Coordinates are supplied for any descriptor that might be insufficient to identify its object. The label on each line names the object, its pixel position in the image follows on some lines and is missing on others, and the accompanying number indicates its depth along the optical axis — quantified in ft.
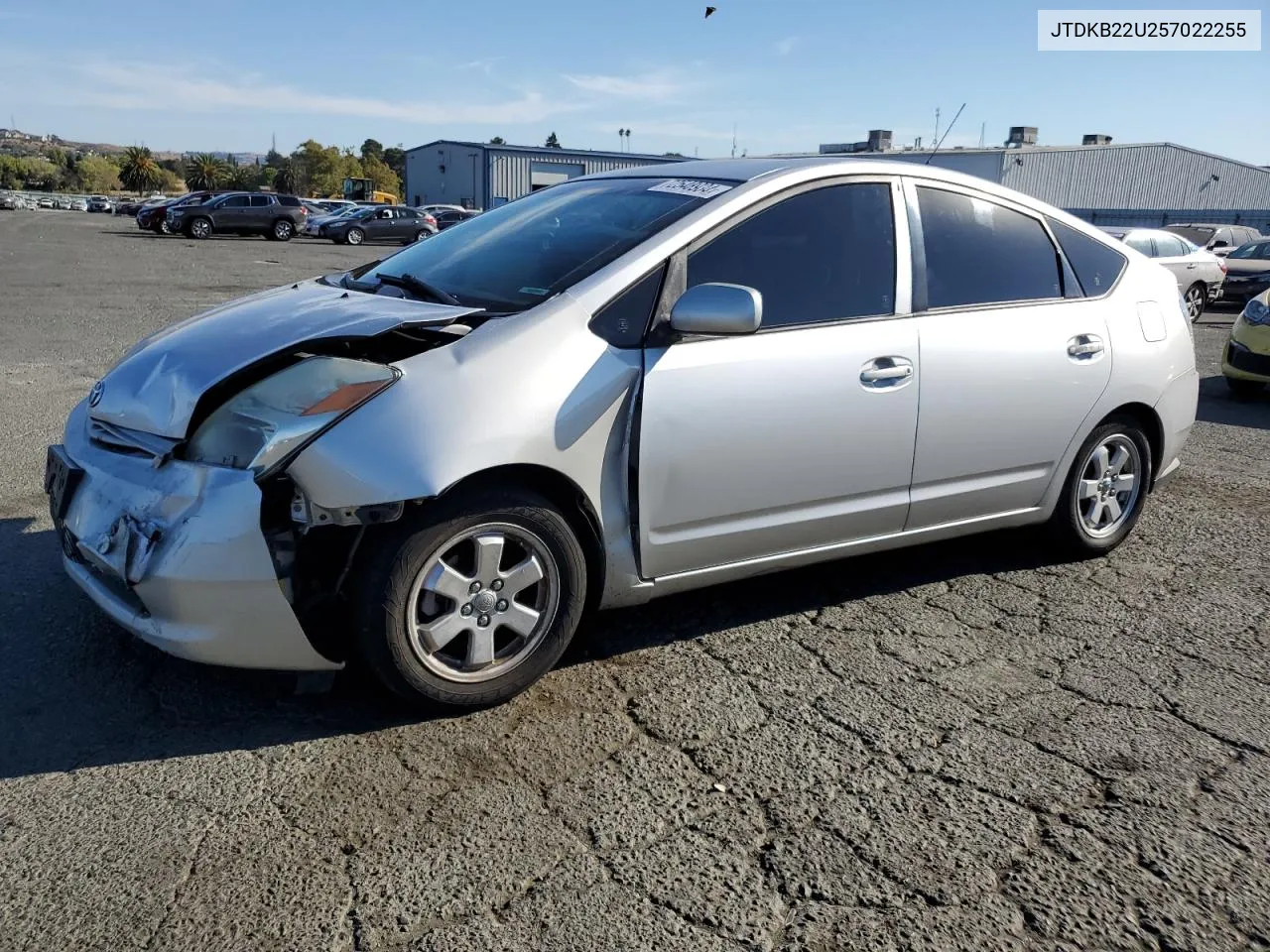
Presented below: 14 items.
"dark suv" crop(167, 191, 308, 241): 115.03
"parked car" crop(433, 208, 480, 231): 141.69
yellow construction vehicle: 220.64
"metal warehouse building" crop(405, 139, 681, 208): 202.28
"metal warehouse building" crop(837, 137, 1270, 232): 150.00
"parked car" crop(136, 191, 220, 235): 119.44
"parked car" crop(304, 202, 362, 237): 125.29
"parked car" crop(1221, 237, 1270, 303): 63.77
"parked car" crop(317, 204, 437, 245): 120.47
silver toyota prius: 9.43
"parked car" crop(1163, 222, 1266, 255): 70.64
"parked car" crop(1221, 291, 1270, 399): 29.84
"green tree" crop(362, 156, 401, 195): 356.79
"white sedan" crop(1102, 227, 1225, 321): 50.98
